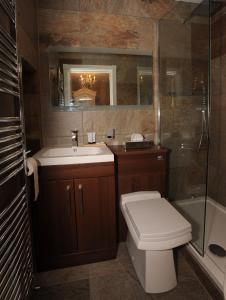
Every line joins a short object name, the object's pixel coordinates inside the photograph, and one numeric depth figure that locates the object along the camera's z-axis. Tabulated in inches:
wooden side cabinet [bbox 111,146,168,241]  74.5
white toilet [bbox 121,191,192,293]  51.9
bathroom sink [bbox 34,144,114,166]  63.0
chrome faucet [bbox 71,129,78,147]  84.3
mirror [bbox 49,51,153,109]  81.3
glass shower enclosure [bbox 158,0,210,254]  72.1
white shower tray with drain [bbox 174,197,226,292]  56.9
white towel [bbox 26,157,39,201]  56.7
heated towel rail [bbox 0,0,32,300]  40.3
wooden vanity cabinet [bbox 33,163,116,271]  64.3
